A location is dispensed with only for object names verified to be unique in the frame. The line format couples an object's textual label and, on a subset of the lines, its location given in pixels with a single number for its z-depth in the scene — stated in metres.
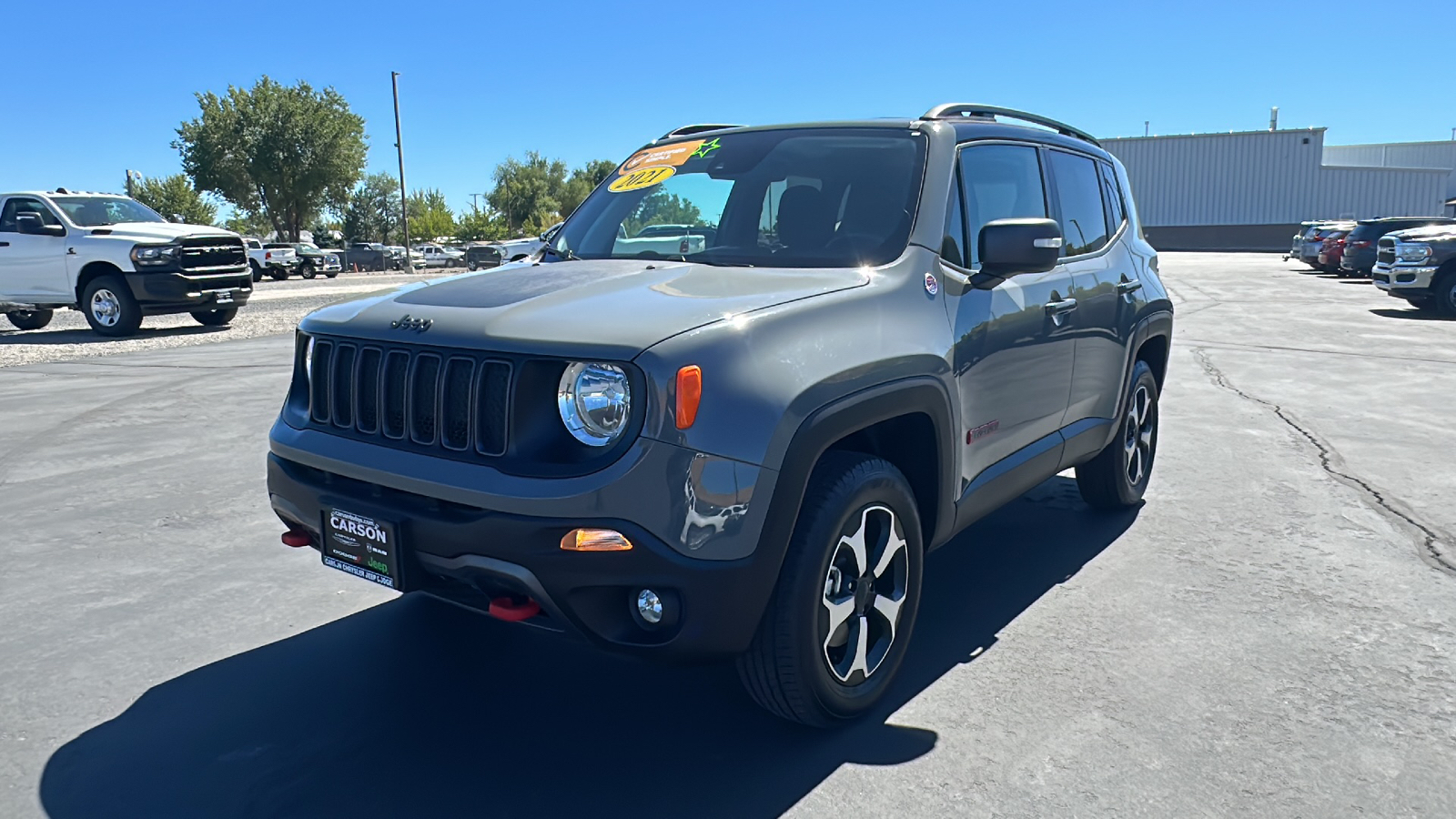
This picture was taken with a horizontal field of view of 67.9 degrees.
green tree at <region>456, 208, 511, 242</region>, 103.50
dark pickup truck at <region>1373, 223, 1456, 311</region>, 17.17
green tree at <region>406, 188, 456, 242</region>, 106.12
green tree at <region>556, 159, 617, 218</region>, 102.37
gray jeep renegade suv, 2.66
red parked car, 28.64
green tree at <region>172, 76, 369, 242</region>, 56.56
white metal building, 59.91
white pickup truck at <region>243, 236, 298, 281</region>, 39.44
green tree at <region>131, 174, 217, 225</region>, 82.44
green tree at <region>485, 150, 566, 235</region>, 102.81
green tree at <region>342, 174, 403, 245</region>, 101.19
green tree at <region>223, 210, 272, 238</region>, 65.73
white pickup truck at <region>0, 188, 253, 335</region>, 15.20
